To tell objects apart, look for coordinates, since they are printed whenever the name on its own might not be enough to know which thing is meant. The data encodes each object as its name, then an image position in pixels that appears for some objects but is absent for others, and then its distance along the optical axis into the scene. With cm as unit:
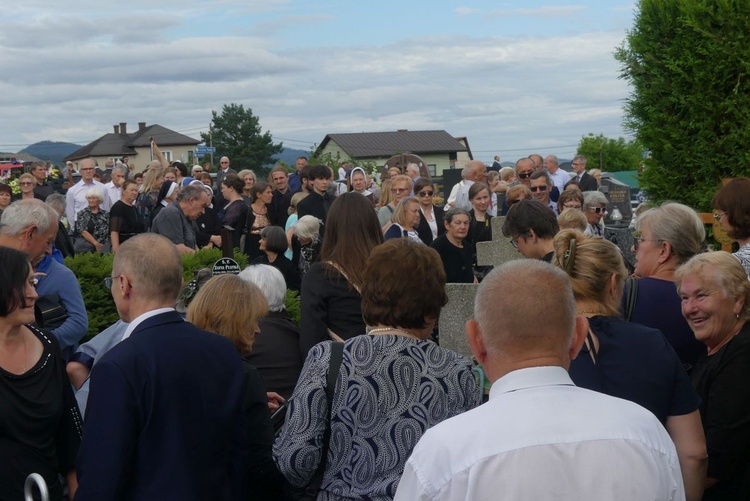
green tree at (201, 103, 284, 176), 11604
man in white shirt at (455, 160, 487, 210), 1330
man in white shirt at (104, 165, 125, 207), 1584
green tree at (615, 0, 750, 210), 827
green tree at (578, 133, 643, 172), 7475
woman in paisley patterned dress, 337
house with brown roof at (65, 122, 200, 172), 12328
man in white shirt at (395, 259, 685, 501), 208
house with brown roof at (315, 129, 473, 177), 11806
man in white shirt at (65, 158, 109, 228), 1506
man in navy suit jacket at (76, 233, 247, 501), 330
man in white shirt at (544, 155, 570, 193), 1664
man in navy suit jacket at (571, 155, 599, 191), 1711
